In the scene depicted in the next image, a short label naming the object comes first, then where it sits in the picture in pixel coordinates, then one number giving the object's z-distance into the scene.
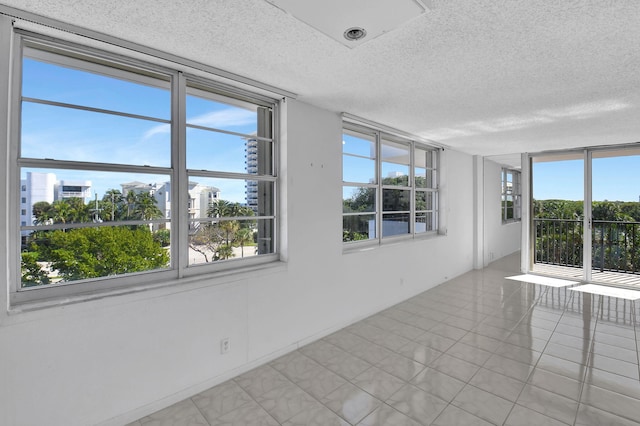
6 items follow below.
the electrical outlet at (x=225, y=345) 2.44
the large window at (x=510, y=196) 7.92
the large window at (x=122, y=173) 1.82
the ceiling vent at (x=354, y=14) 1.51
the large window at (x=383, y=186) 3.88
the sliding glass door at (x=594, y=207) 5.18
